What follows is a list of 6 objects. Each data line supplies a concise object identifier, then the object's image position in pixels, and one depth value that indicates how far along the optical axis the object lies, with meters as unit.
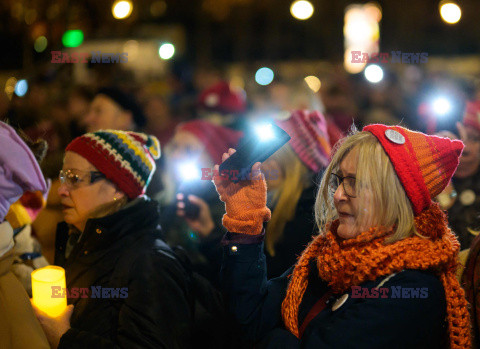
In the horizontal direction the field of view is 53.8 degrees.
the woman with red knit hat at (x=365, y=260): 1.77
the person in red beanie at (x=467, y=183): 3.18
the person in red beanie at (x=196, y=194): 3.27
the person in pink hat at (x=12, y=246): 2.07
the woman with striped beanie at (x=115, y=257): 2.11
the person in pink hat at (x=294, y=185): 2.87
